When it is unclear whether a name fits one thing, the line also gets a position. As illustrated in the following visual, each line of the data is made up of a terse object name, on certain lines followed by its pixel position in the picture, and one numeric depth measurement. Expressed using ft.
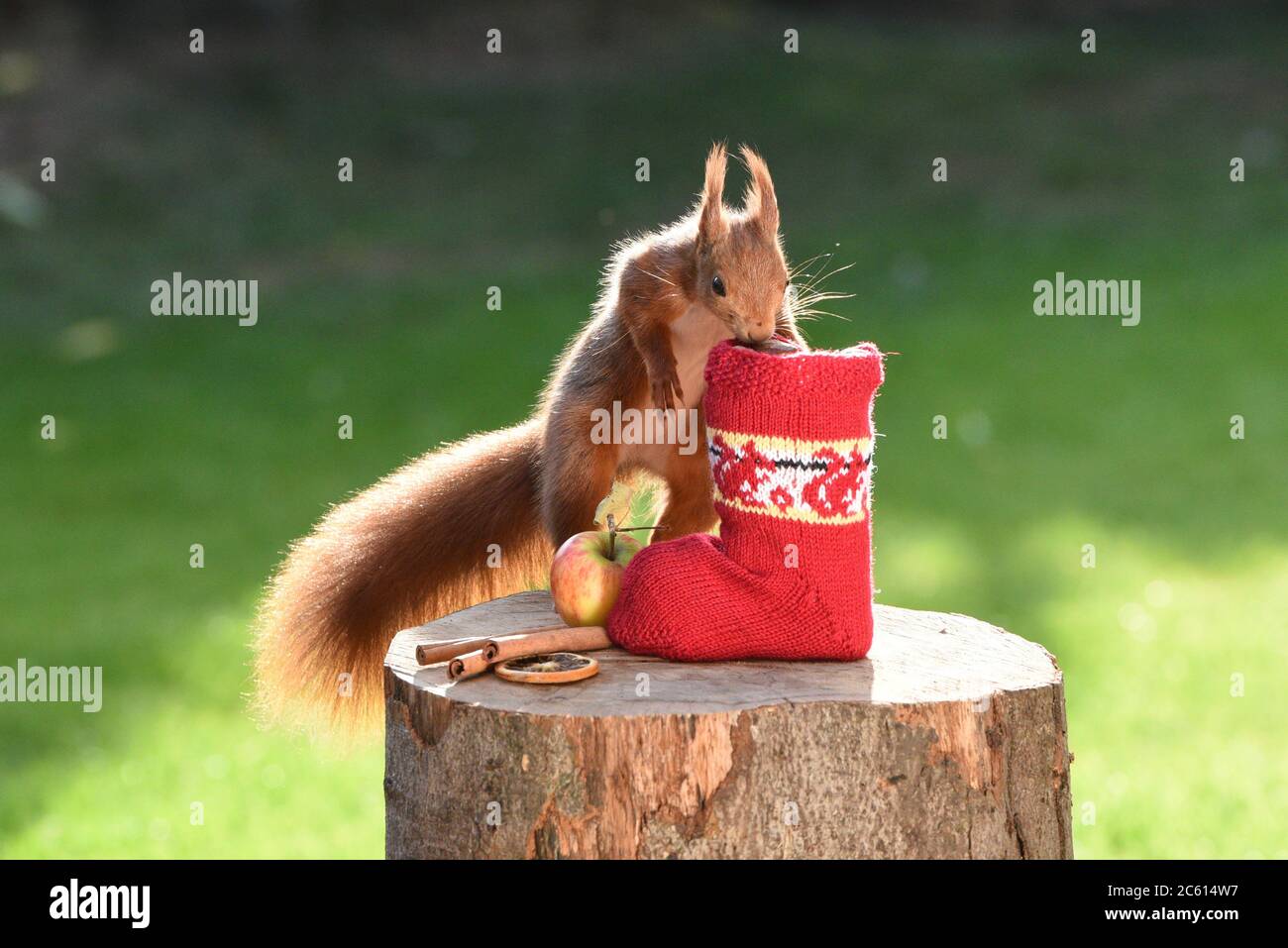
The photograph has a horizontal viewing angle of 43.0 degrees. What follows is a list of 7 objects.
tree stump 6.91
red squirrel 8.09
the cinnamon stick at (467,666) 7.32
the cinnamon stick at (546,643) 7.45
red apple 8.02
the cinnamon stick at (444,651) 7.52
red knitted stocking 7.50
